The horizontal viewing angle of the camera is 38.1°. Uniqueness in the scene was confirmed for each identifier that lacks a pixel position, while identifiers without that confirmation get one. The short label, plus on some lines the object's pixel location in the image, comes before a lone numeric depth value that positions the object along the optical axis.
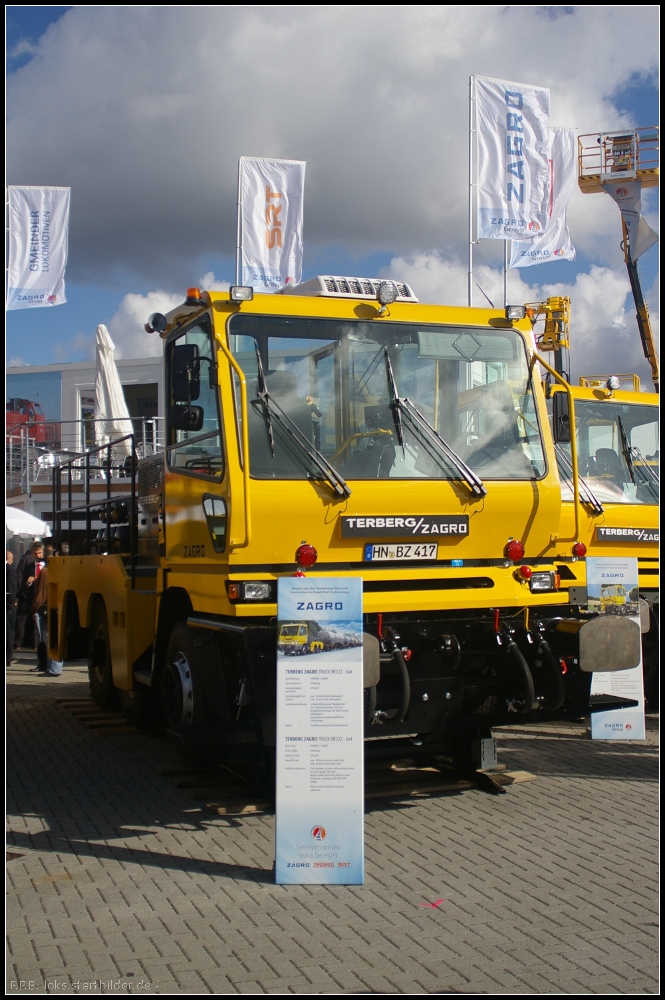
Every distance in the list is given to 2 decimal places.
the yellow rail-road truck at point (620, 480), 10.57
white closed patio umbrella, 20.80
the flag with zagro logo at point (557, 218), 16.67
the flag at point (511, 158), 16.17
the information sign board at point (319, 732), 5.23
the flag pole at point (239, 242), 16.80
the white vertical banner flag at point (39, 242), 19.12
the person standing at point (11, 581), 14.92
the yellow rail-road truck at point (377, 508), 6.10
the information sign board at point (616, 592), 8.30
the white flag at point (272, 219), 17.16
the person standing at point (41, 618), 15.23
